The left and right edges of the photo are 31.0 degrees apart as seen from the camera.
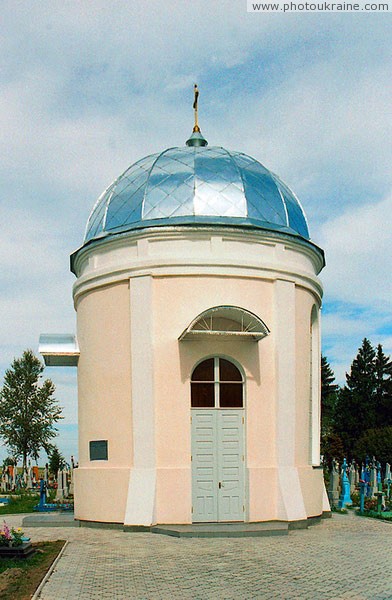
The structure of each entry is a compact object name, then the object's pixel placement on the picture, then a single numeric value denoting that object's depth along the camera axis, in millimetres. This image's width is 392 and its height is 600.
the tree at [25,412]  43125
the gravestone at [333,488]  18875
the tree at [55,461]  37844
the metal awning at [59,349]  16094
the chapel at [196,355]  13812
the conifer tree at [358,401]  50219
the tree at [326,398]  51906
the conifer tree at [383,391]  51688
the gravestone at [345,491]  19766
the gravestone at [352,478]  24297
